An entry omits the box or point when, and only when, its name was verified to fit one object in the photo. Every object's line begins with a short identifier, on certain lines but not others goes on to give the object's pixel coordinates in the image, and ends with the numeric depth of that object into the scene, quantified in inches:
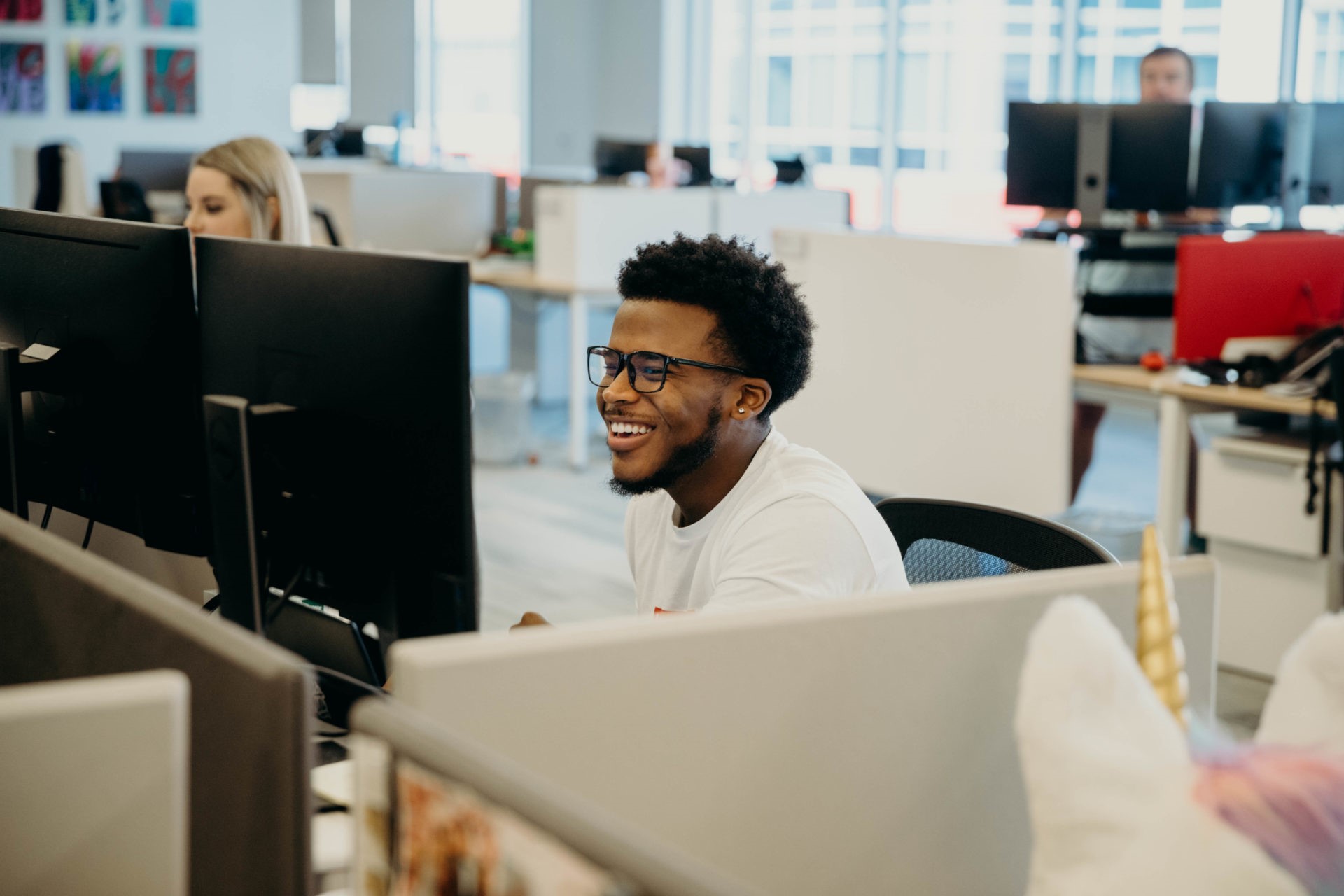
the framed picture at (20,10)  303.4
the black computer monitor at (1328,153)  182.5
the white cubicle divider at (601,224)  215.9
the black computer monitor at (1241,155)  180.1
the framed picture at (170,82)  317.1
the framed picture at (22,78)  305.4
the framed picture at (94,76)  310.2
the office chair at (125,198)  205.8
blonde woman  100.0
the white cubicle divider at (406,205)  237.9
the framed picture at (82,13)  306.8
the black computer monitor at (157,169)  239.8
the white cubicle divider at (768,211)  226.2
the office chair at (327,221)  178.9
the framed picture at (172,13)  314.0
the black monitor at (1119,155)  173.9
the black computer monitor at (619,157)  273.0
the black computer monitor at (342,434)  46.2
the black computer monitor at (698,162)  270.8
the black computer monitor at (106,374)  55.4
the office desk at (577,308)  215.3
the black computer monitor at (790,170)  260.4
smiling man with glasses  59.6
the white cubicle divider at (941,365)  140.6
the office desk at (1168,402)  133.3
